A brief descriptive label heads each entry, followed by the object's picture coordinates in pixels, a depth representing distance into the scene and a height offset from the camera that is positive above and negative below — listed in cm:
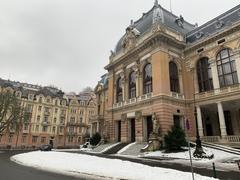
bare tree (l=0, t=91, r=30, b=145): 3669 +510
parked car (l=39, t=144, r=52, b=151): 3741 -188
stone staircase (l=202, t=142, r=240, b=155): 2093 -102
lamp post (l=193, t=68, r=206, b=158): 1912 -118
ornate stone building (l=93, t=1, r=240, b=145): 2755 +900
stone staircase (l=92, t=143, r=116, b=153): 3077 -156
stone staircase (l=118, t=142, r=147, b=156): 2529 -142
